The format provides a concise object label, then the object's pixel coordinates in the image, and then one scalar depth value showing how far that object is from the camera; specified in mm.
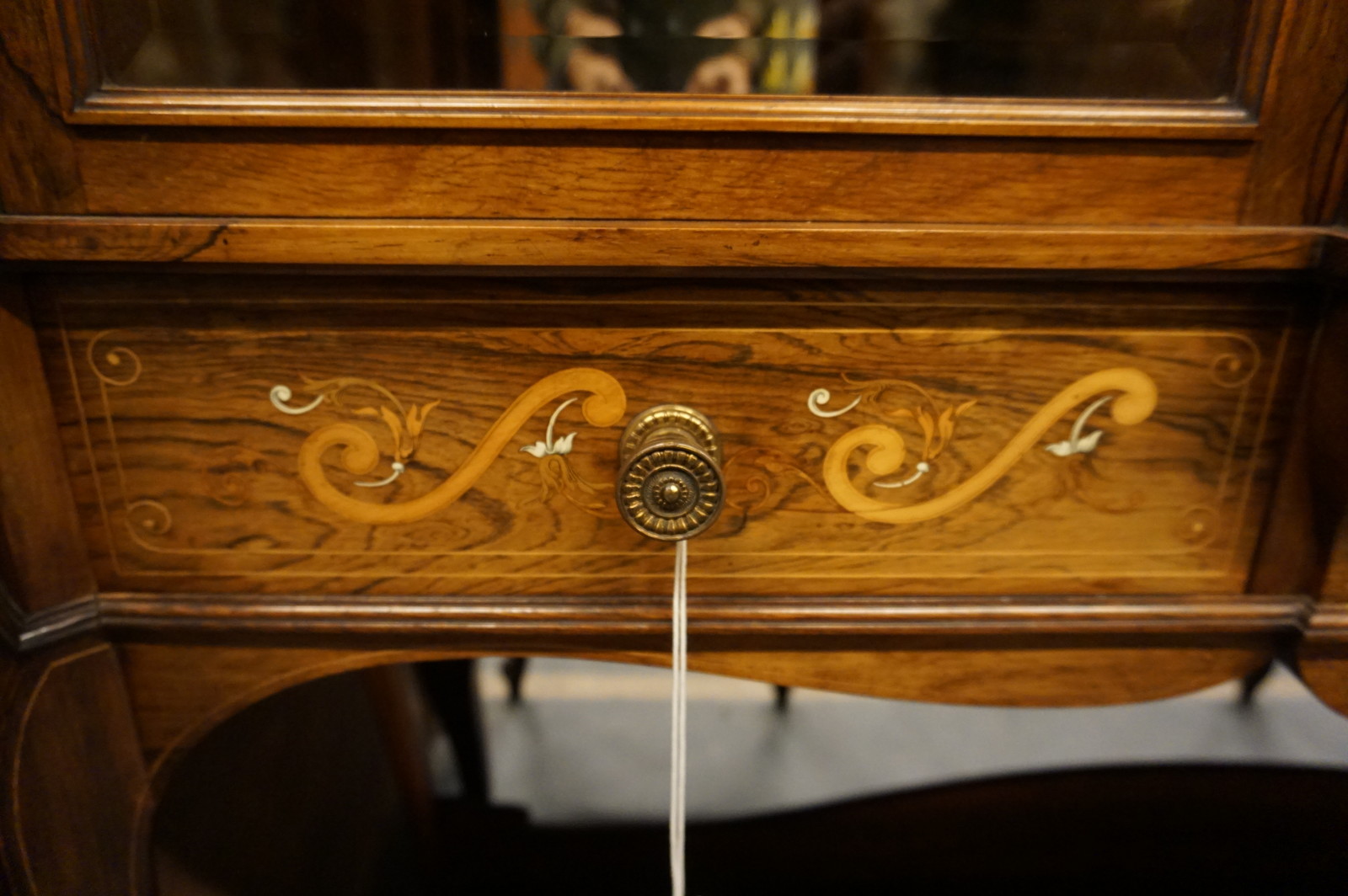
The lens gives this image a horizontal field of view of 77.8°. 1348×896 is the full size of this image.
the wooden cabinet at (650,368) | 339
